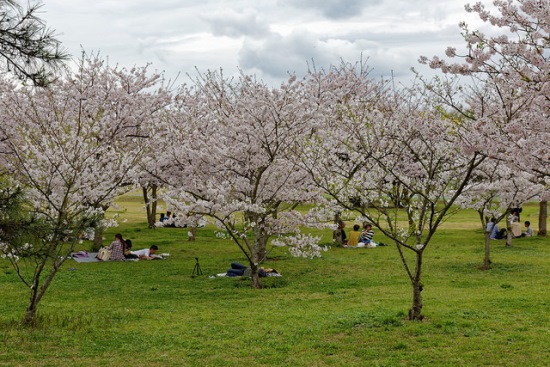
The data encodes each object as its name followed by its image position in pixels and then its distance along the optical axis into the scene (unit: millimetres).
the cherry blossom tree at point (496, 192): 17828
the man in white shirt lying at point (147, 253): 23406
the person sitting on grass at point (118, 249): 23031
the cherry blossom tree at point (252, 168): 17016
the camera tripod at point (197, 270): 19738
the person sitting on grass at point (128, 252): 23203
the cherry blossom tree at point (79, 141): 10964
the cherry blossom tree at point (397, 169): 11852
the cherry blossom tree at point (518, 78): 7711
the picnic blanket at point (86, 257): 22828
